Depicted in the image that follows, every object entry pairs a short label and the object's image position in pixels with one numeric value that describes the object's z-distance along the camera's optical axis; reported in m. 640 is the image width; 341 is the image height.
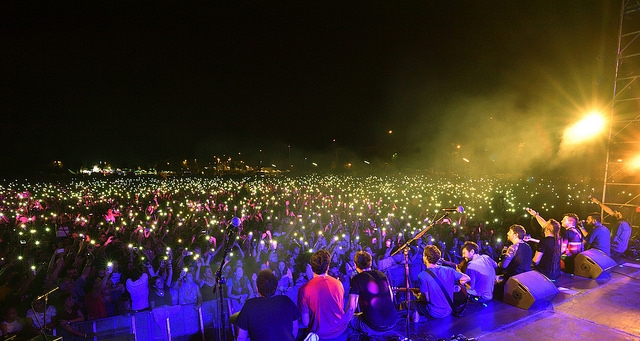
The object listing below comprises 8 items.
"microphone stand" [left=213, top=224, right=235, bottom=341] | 3.14
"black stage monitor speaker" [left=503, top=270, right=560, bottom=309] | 4.50
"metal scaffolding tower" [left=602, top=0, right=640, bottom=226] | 7.93
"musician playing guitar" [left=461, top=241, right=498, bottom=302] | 4.68
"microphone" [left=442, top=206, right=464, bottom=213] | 3.66
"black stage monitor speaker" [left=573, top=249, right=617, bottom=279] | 5.75
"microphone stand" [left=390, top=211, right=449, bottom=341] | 3.54
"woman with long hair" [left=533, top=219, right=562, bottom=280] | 5.45
